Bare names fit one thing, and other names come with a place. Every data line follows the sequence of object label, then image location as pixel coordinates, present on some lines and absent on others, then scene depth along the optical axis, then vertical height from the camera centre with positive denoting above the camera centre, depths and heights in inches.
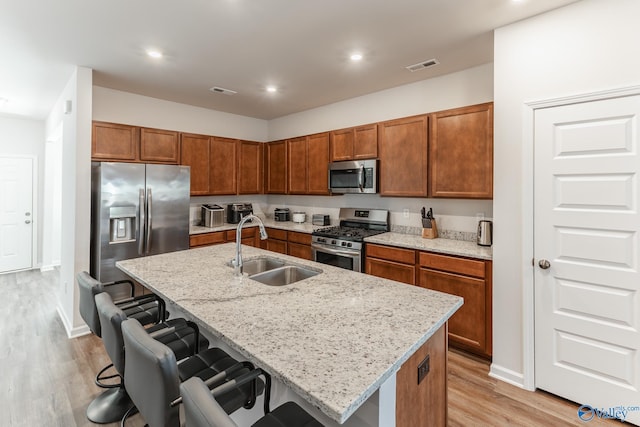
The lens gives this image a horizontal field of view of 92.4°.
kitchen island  38.1 -18.8
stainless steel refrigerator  128.6 +0.6
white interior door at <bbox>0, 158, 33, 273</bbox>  212.2 -0.6
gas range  138.0 -10.3
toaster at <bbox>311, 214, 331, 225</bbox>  185.5 -3.0
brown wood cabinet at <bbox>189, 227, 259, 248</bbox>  160.6 -13.1
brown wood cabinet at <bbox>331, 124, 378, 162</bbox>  148.2 +36.2
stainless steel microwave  146.9 +19.0
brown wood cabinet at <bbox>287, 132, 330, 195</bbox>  170.6 +29.2
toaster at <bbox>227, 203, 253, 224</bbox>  192.2 +1.2
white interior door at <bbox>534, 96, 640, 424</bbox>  76.0 -10.4
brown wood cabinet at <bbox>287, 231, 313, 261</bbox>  164.9 -16.8
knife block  135.9 -7.7
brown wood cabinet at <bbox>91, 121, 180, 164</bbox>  138.7 +34.0
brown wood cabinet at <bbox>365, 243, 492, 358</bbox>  103.8 -24.9
